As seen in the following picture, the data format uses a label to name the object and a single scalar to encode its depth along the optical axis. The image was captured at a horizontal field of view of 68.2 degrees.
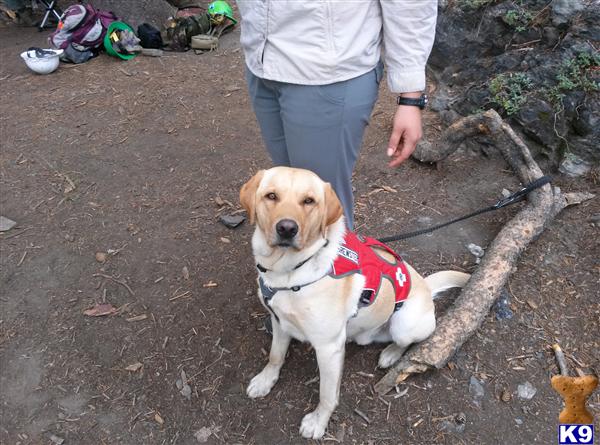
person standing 1.84
